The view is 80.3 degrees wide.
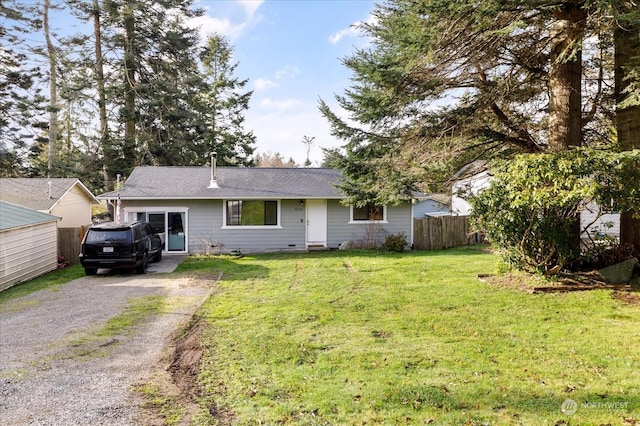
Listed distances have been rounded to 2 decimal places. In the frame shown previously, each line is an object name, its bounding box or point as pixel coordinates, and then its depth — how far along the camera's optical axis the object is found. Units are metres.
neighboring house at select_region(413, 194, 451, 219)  27.16
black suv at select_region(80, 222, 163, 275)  11.18
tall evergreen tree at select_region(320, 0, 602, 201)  7.50
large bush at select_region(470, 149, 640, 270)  6.83
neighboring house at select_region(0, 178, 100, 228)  15.64
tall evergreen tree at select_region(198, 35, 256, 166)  30.00
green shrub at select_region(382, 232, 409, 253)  15.57
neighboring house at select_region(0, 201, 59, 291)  10.25
